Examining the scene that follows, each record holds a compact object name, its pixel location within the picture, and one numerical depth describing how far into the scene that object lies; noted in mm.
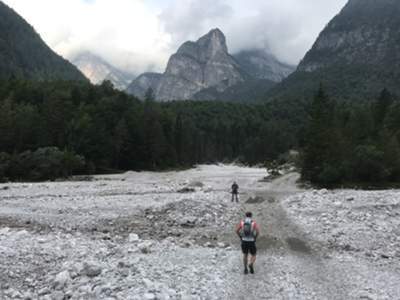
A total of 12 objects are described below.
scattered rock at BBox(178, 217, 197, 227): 26191
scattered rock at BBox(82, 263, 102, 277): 14671
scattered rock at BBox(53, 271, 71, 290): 13859
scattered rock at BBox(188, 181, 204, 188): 54559
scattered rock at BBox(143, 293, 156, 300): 12633
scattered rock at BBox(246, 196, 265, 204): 38662
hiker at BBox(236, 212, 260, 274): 16406
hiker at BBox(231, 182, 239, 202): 37231
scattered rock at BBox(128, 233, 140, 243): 21169
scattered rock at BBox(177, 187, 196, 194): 45797
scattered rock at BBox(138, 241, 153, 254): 18628
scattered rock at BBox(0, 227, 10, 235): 21638
